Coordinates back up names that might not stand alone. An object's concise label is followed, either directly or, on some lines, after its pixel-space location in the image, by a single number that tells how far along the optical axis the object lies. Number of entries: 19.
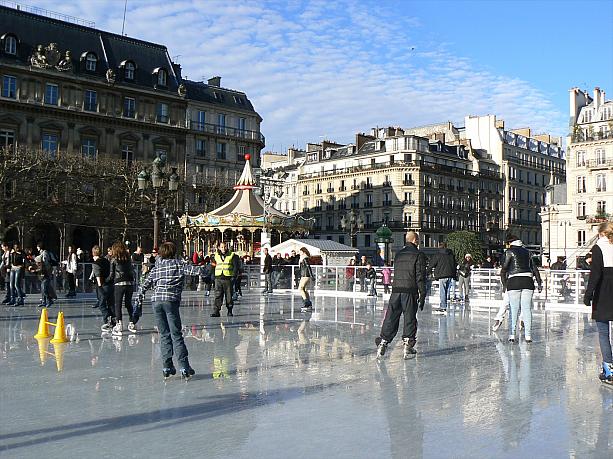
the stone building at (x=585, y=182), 59.59
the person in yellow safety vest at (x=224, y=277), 14.98
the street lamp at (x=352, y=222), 35.62
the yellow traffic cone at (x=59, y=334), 10.72
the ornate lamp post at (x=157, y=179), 19.77
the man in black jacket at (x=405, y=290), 9.18
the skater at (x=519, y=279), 10.75
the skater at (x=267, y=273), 23.31
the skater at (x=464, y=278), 21.54
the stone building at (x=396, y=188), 69.12
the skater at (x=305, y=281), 17.70
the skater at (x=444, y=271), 17.17
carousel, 32.38
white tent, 31.11
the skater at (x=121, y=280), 11.73
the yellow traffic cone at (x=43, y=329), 11.15
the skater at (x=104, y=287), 12.12
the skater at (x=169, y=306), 7.64
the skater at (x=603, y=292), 7.39
